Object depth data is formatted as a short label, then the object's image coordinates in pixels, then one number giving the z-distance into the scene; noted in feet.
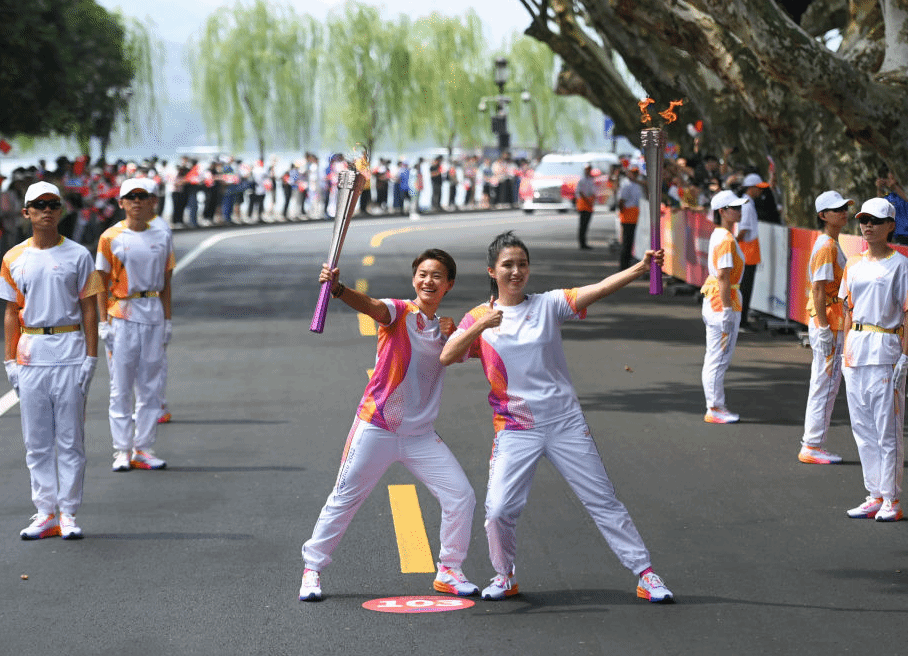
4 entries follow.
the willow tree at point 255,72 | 183.73
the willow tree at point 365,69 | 192.85
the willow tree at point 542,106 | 226.99
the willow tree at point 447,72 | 200.03
